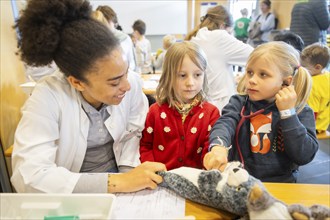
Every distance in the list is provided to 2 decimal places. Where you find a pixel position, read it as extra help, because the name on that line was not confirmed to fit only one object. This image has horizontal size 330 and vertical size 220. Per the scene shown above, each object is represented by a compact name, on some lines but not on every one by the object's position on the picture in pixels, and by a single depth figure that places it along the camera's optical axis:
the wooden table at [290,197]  0.67
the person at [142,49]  4.15
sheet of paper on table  0.66
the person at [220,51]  1.91
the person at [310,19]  3.21
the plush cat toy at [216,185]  0.61
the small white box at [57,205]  0.65
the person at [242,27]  5.86
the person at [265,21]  5.30
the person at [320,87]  1.96
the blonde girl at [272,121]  0.96
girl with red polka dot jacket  1.21
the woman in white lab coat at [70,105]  0.76
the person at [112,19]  2.71
